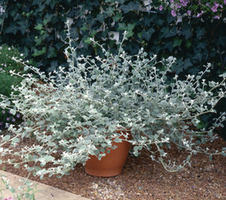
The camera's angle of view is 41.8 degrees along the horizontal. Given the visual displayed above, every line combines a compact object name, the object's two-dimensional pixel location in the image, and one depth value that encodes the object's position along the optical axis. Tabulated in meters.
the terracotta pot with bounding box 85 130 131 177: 2.39
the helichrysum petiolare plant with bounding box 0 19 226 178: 2.11
